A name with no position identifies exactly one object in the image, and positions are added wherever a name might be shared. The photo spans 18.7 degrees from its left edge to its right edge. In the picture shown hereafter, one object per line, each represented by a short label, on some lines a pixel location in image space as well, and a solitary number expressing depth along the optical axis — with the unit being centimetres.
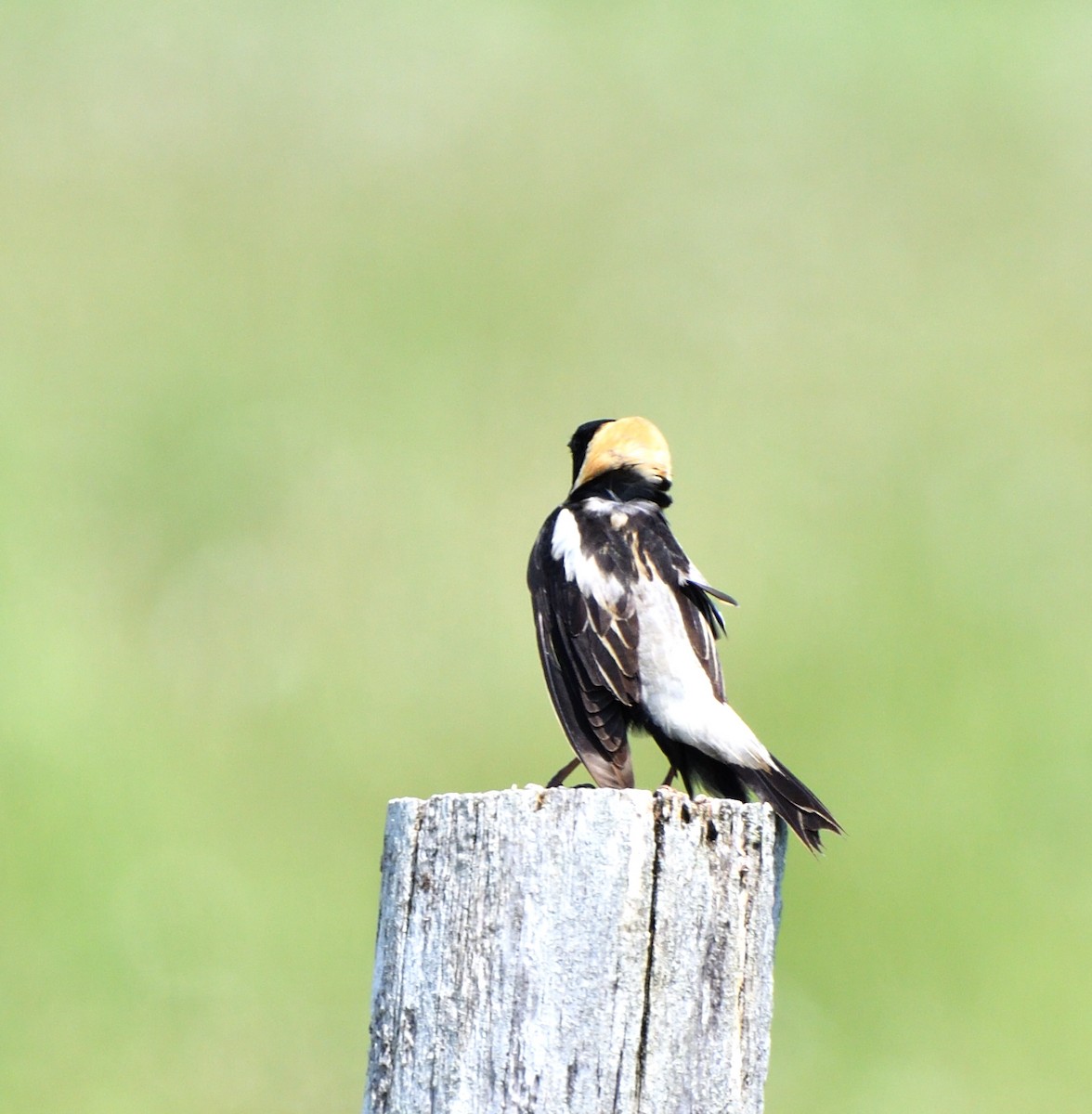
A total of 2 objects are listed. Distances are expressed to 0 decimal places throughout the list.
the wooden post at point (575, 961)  506
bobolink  790
